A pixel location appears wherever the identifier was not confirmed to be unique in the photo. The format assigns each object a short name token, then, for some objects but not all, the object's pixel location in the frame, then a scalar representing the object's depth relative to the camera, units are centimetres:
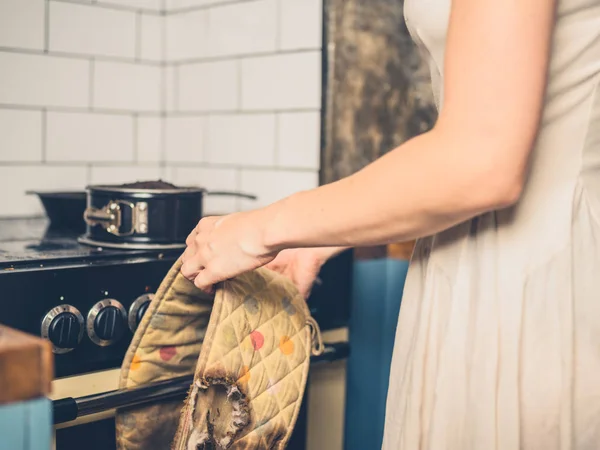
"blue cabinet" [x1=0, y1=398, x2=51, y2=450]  54
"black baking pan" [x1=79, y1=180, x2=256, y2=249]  114
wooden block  53
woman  65
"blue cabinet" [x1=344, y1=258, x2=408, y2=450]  141
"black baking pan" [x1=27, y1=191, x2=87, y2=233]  138
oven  96
